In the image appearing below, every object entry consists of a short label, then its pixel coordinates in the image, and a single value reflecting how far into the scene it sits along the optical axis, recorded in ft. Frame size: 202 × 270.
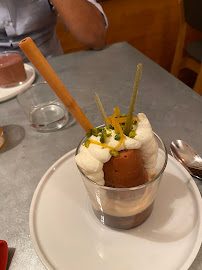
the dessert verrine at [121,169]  1.15
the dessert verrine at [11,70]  2.65
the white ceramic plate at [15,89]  2.58
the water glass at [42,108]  2.20
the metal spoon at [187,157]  1.56
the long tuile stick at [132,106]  1.04
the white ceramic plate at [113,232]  1.17
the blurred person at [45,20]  3.29
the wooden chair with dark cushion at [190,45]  4.58
